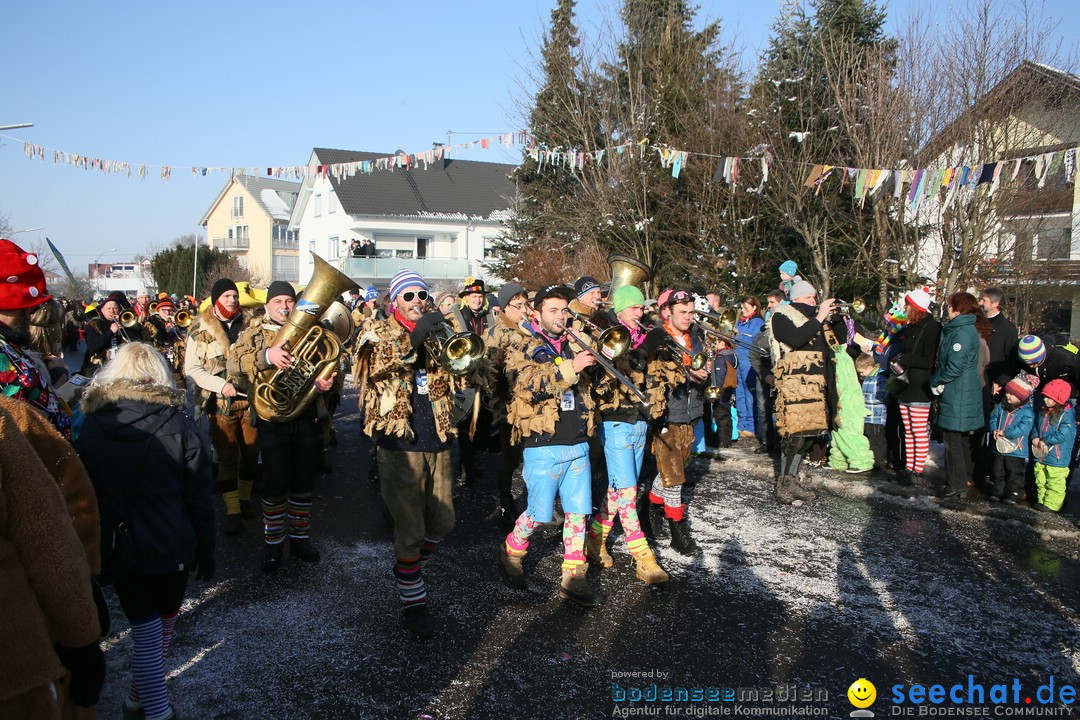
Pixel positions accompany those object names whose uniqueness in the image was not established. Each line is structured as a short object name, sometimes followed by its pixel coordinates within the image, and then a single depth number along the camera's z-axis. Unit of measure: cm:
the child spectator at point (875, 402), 877
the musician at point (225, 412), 629
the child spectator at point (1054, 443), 653
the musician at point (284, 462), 536
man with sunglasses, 442
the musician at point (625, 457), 506
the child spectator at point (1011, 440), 684
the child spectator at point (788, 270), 1009
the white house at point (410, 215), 4275
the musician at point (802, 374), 680
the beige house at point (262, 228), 5369
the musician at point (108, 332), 839
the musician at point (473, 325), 780
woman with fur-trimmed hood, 332
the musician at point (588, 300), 590
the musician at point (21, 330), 310
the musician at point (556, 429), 471
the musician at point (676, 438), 571
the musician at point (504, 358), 508
